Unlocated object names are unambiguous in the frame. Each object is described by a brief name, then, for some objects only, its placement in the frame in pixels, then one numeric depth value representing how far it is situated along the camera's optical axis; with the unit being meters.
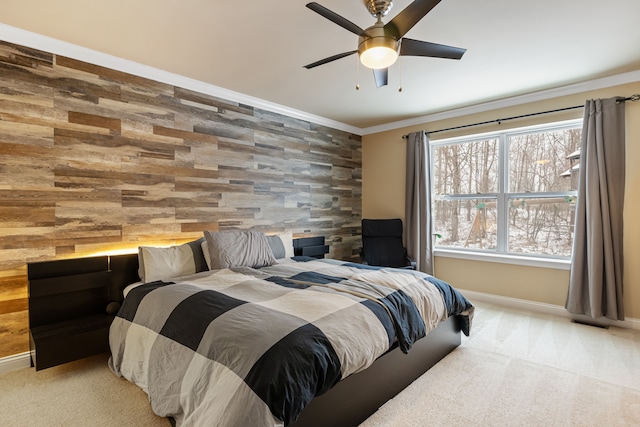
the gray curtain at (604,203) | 3.16
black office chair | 4.56
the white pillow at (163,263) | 2.66
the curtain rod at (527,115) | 3.11
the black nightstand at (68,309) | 2.21
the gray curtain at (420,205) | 4.48
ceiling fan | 1.69
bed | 1.37
